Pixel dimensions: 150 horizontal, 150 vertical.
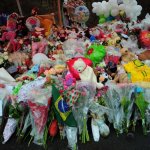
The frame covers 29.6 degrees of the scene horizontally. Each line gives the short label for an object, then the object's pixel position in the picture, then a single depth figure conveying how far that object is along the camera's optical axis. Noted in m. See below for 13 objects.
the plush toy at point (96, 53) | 3.99
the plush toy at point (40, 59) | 3.95
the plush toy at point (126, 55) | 4.03
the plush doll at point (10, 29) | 4.64
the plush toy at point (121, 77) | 3.40
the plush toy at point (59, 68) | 3.62
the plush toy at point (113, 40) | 4.43
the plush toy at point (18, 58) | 4.17
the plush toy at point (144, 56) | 4.05
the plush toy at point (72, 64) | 3.51
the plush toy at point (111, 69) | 3.74
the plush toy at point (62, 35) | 4.75
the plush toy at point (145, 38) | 4.30
